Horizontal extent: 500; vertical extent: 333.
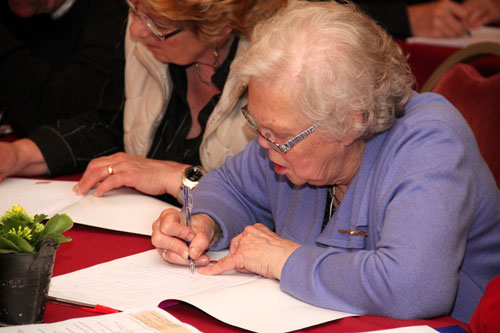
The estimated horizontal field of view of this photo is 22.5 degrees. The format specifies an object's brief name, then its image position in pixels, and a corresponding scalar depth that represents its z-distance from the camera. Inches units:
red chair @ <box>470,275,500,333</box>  60.1
